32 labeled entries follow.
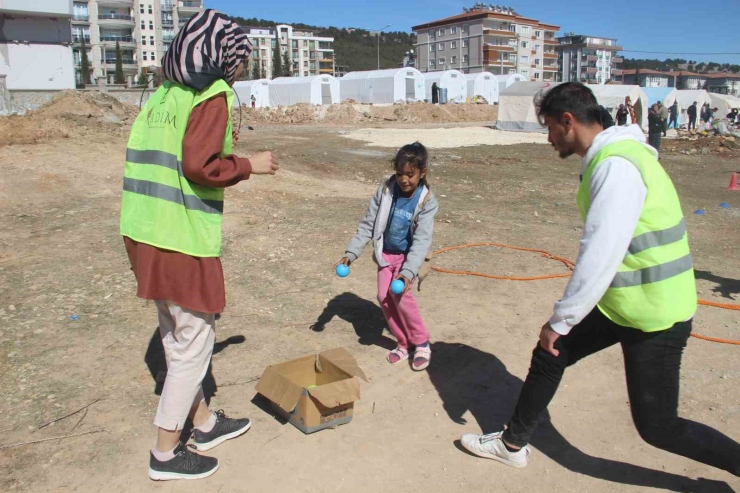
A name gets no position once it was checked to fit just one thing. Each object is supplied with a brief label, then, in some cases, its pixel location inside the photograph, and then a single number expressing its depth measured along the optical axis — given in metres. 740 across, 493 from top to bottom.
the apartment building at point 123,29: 84.69
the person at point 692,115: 39.84
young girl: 4.09
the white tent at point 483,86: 50.97
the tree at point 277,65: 107.19
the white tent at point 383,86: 45.88
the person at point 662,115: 19.66
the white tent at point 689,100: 41.78
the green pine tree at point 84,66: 81.25
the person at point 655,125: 19.53
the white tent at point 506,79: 53.75
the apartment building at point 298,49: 130.75
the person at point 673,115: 39.62
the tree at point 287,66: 109.31
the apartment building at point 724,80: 143.88
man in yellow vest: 2.46
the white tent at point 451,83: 48.50
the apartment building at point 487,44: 101.50
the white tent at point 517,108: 30.28
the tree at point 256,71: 98.88
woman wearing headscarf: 2.67
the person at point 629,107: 24.92
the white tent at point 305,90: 45.53
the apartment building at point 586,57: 138.12
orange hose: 4.73
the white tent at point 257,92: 48.16
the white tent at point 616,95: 32.09
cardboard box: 3.34
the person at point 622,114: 25.77
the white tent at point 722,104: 42.84
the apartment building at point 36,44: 22.52
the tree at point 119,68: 79.50
